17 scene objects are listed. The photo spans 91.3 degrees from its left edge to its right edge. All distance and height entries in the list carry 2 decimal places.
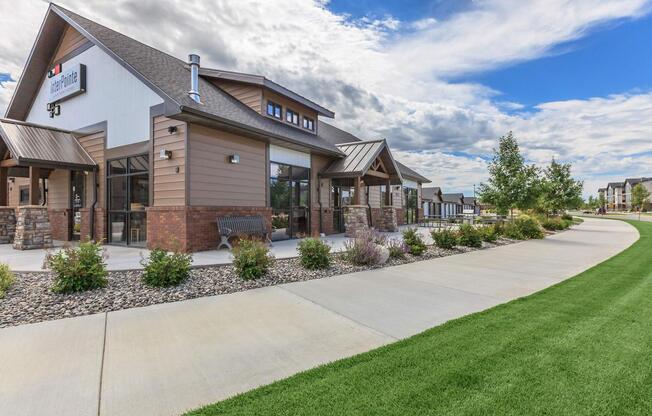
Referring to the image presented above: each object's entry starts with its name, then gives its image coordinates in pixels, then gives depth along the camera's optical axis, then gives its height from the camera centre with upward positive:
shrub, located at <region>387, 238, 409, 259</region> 8.68 -1.20
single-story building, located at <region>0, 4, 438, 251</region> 9.30 +1.98
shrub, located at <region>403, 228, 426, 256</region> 9.18 -1.08
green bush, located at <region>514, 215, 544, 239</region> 15.79 -1.12
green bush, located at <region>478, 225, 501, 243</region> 12.87 -1.16
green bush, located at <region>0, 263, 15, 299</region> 4.87 -1.11
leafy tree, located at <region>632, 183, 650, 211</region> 56.79 +1.95
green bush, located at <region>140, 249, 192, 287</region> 5.45 -1.08
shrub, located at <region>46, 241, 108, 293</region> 4.92 -0.96
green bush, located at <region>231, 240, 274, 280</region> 6.14 -1.06
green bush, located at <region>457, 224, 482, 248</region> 11.39 -1.11
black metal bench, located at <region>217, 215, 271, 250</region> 9.59 -0.64
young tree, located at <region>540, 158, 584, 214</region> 25.01 +1.47
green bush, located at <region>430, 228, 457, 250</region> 10.69 -1.11
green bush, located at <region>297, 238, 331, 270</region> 7.18 -1.10
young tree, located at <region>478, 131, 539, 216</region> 16.78 +1.32
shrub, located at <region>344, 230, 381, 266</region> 7.70 -1.10
